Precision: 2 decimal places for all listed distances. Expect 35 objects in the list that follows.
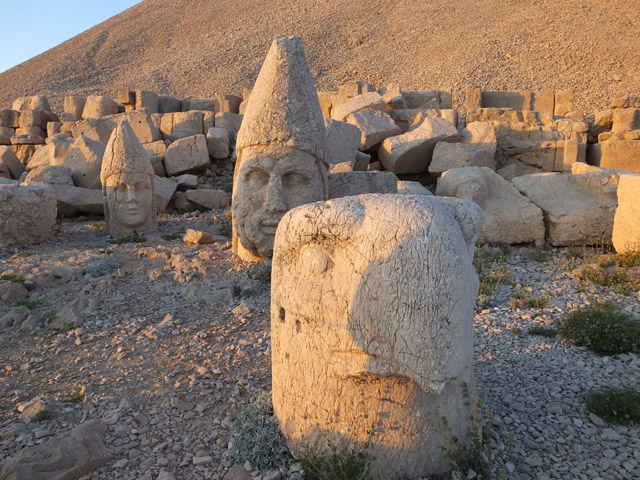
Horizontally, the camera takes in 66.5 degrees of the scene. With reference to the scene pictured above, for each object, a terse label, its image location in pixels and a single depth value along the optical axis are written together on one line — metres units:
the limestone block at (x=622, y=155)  10.60
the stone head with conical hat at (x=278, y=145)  5.57
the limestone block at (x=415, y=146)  10.09
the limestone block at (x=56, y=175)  9.62
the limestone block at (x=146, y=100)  14.95
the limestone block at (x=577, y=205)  6.68
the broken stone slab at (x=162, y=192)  9.80
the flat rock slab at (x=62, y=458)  2.41
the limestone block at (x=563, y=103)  13.13
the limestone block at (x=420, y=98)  13.18
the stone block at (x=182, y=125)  13.30
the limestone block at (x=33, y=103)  16.27
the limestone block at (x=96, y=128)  13.20
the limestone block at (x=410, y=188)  7.47
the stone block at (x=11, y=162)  12.26
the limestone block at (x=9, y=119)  15.40
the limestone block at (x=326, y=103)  13.40
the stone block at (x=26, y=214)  7.06
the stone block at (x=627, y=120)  11.45
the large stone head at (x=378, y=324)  1.96
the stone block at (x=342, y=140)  9.33
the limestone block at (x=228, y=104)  14.89
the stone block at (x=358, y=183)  6.46
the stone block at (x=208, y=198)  10.22
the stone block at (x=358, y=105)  11.80
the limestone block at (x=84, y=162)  10.20
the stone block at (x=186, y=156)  11.59
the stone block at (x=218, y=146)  12.06
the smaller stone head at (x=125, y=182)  7.78
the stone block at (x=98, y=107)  14.72
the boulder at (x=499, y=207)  6.85
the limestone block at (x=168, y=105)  15.55
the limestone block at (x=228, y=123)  13.08
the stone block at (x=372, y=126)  10.59
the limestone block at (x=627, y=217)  5.96
